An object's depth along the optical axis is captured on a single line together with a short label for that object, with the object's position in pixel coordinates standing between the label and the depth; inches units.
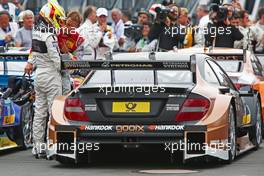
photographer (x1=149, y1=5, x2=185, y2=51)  894.4
